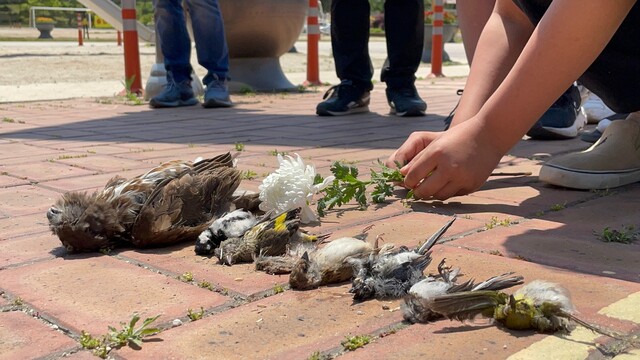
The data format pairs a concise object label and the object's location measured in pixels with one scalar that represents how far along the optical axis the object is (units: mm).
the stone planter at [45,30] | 26781
